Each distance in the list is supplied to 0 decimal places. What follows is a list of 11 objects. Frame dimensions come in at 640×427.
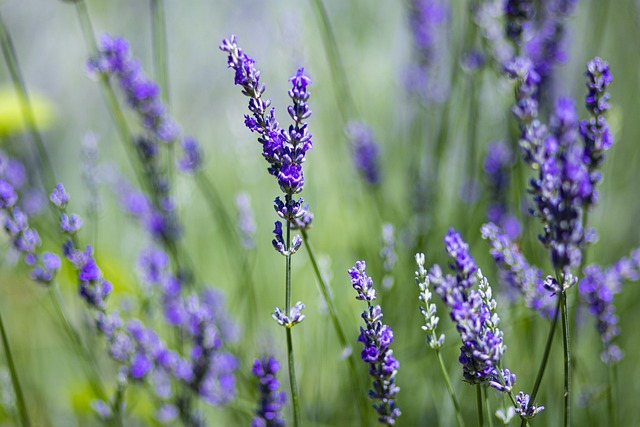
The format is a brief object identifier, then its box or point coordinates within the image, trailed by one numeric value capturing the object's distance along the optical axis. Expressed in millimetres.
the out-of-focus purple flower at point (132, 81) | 832
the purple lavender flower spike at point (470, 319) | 691
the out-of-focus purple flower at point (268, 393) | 739
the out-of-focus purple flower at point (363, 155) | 953
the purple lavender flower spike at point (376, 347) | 706
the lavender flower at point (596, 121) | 710
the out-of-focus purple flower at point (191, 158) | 859
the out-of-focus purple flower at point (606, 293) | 777
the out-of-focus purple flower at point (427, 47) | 1019
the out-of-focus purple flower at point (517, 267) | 736
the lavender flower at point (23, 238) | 770
